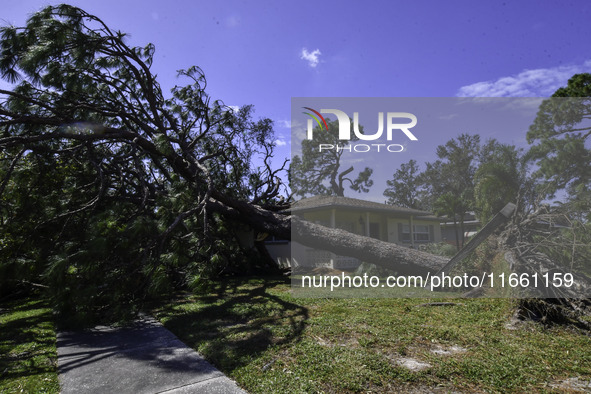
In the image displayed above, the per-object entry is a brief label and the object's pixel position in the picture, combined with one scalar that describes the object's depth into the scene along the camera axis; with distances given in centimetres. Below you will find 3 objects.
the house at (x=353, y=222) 1263
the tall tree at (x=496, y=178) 680
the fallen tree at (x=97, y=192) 580
